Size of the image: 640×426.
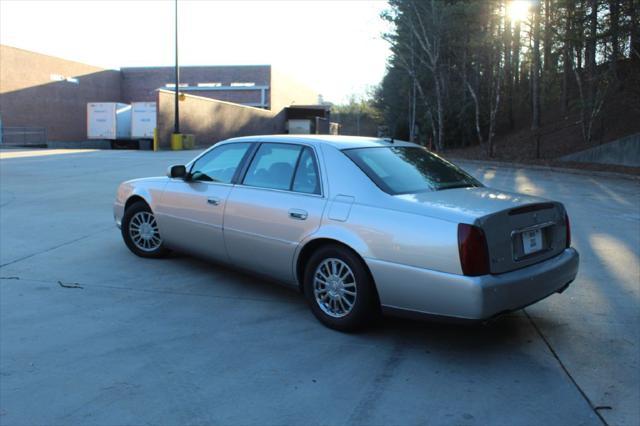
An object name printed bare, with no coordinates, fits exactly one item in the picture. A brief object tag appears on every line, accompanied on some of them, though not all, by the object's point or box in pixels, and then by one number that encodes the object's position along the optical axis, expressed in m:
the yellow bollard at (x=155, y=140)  32.15
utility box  61.25
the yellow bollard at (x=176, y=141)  32.16
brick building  40.53
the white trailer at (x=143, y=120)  35.59
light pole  31.38
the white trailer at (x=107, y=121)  38.38
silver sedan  3.76
